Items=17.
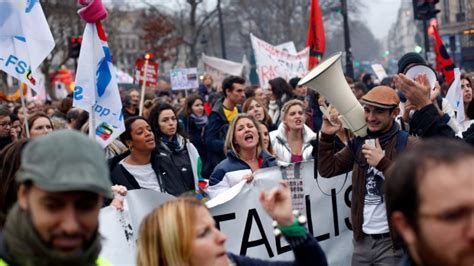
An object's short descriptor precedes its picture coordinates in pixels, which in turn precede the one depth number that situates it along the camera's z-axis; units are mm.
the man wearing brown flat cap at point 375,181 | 5289
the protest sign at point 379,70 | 19578
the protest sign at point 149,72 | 15055
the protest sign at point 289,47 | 21833
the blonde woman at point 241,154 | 6426
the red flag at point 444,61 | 11445
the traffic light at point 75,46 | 19734
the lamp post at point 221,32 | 33562
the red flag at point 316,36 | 14945
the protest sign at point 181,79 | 20156
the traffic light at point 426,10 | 16381
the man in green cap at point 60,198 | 2260
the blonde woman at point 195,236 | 2992
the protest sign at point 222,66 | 24020
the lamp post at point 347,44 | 22141
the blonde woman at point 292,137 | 7578
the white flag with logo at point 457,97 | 7570
